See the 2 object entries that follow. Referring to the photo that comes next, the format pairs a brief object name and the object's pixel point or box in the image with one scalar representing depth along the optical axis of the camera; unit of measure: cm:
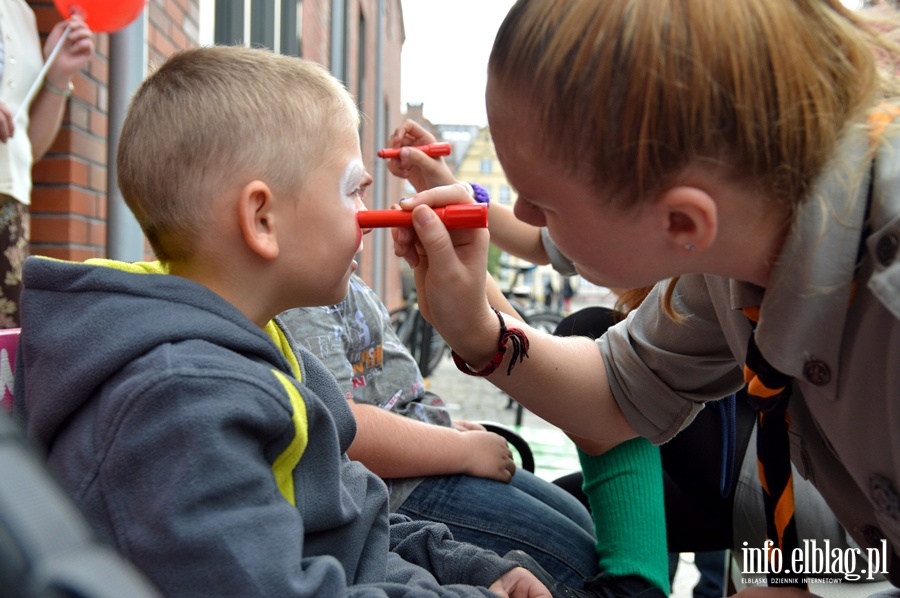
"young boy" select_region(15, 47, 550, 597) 82
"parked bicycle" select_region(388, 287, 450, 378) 567
